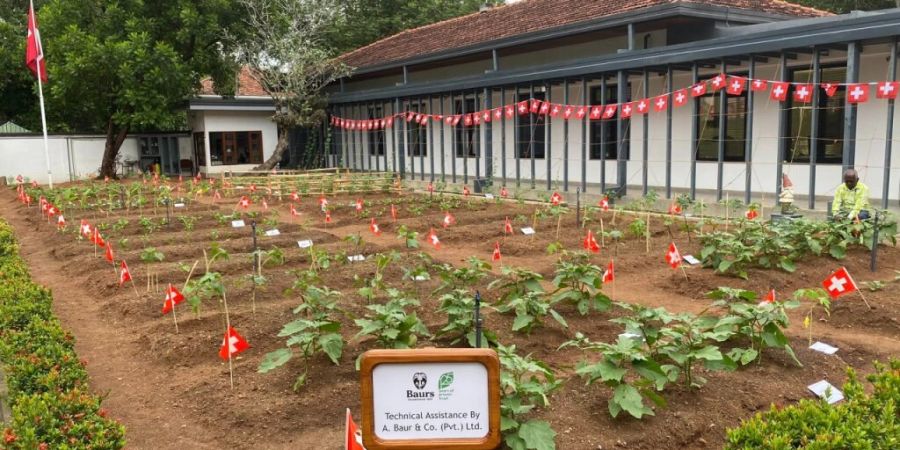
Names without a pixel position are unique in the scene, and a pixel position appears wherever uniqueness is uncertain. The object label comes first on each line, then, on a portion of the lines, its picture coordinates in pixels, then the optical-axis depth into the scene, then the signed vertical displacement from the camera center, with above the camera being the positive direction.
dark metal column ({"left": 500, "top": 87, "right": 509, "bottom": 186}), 18.08 +0.31
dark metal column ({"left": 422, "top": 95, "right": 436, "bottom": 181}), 21.39 +0.47
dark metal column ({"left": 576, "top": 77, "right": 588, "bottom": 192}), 15.86 +0.05
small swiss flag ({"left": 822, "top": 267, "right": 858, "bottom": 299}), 5.67 -1.19
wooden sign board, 2.73 -1.00
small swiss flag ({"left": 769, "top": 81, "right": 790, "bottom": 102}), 12.34 +0.93
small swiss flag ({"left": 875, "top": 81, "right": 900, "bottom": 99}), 10.75 +0.80
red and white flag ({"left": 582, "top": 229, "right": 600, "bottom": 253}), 8.34 -1.18
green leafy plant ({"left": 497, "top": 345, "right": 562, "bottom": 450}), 3.44 -1.35
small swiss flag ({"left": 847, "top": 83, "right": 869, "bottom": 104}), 11.01 +0.78
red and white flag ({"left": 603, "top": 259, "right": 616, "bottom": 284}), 6.48 -1.22
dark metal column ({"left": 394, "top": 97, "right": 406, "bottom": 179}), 23.16 +0.11
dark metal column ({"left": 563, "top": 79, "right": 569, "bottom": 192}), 16.67 +0.11
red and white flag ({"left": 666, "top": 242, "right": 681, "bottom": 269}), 7.13 -1.17
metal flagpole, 20.86 +3.28
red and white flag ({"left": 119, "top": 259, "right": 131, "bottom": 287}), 7.67 -1.33
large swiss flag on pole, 20.94 +3.36
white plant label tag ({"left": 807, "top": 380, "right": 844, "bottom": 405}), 4.19 -1.60
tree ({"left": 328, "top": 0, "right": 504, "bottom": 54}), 34.06 +6.64
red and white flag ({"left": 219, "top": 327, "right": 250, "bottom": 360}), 4.67 -1.30
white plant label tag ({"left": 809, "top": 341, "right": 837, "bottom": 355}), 5.22 -1.58
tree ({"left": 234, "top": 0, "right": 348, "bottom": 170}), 25.25 +3.67
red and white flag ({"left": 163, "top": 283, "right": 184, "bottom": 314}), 5.92 -1.24
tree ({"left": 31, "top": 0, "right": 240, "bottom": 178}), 22.53 +3.48
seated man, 9.39 -0.80
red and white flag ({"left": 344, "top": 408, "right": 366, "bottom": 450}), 3.10 -1.29
